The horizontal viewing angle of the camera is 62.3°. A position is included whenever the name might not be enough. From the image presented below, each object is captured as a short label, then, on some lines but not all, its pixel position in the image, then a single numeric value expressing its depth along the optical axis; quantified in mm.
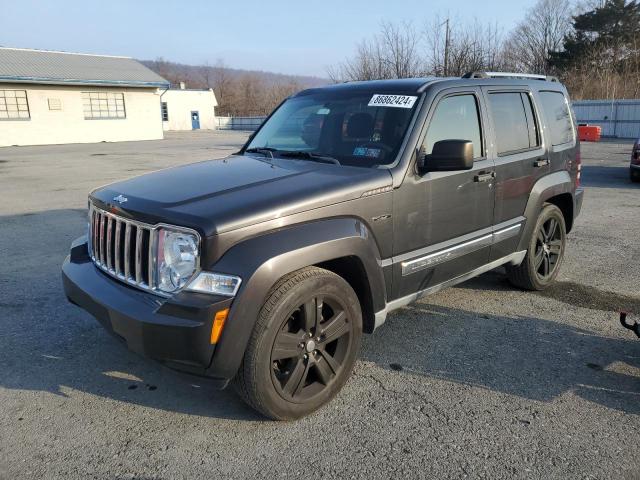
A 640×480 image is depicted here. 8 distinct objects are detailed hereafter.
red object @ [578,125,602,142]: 25609
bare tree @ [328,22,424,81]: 24547
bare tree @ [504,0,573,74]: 46344
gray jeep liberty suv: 2703
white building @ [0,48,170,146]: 28516
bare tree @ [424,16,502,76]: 22558
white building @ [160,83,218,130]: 55250
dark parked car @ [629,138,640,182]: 12188
